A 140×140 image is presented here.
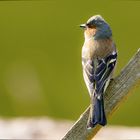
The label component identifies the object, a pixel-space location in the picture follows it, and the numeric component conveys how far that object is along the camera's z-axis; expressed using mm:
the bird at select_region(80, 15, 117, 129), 8320
